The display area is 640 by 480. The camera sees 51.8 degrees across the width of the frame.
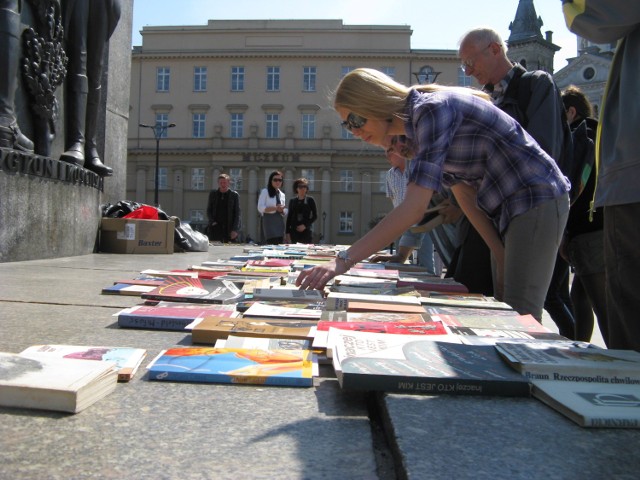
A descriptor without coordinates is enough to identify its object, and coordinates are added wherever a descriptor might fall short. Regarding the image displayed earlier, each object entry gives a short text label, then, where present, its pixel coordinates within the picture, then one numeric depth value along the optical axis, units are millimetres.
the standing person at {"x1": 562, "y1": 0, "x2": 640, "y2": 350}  1961
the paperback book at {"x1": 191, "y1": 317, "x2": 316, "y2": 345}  1947
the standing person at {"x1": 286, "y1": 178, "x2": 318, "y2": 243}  10015
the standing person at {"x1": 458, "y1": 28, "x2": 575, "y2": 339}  3363
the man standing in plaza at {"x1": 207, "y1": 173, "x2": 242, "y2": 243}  10664
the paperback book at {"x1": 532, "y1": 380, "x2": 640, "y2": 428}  1241
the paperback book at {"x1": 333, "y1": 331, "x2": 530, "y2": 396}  1428
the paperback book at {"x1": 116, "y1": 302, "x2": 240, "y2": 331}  2246
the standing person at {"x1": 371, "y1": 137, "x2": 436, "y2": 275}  5209
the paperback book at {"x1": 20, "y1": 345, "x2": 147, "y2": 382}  1625
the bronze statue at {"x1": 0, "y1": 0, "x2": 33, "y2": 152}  5172
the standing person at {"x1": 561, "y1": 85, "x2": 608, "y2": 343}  3146
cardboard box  7117
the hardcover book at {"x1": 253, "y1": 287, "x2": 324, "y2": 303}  2688
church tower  61875
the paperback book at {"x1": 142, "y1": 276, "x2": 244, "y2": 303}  2715
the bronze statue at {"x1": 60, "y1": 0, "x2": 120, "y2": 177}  6684
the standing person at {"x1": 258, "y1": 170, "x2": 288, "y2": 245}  9711
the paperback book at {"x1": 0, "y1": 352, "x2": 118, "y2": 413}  1291
